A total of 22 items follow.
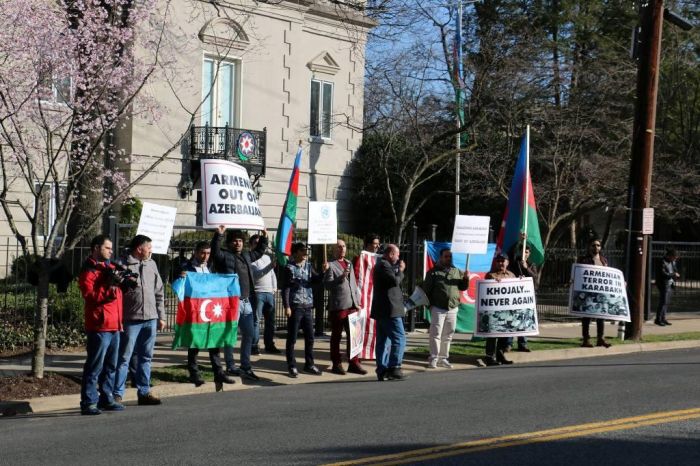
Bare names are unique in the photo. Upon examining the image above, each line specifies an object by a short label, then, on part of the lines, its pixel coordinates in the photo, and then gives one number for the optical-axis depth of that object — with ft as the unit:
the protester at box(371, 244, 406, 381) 42.32
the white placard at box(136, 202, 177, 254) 39.47
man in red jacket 32.76
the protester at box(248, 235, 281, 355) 47.09
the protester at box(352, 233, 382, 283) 46.62
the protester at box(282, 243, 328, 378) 42.63
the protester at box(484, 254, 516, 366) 49.11
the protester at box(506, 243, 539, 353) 51.93
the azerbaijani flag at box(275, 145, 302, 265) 45.41
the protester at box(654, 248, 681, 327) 72.38
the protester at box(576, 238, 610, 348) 54.95
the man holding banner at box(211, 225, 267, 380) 41.16
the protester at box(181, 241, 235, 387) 39.37
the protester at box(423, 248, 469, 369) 46.03
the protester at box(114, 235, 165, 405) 34.83
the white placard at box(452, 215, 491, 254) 50.96
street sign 58.34
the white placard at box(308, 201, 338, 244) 45.34
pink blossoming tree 38.99
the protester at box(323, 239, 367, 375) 43.42
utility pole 57.36
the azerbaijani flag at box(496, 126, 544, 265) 53.21
